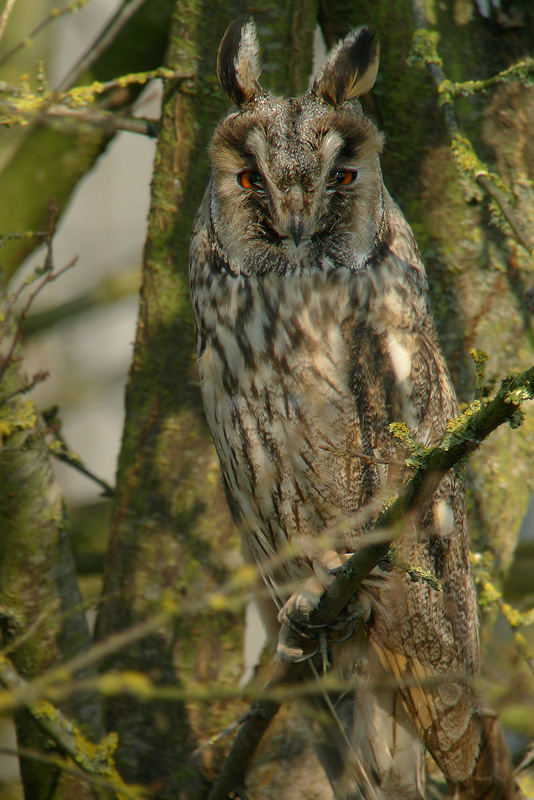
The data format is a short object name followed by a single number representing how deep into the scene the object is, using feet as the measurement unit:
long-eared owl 21.02
